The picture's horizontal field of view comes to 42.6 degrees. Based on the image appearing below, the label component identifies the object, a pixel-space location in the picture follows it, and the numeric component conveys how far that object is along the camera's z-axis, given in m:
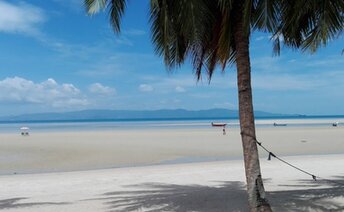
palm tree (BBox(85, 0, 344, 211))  6.95
